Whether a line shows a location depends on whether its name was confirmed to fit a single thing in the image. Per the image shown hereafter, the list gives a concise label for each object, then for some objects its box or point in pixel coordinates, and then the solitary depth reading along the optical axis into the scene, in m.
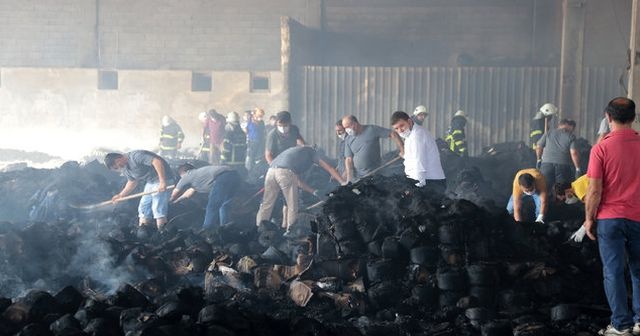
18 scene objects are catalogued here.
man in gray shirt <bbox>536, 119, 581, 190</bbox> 12.77
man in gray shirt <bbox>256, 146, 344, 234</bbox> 12.62
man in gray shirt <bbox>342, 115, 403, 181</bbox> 12.88
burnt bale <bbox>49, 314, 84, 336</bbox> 6.14
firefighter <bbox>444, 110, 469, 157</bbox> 16.73
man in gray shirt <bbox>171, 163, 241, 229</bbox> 12.43
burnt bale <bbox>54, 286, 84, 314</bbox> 6.86
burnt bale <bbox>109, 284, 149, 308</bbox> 6.98
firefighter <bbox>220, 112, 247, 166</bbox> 15.88
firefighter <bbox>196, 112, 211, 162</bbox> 20.44
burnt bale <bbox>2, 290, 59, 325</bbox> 6.57
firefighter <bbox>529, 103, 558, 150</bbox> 15.82
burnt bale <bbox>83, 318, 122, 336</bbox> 6.16
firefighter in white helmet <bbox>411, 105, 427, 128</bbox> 16.81
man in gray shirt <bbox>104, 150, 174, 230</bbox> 11.90
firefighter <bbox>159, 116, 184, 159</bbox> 21.98
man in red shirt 6.69
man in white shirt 10.62
